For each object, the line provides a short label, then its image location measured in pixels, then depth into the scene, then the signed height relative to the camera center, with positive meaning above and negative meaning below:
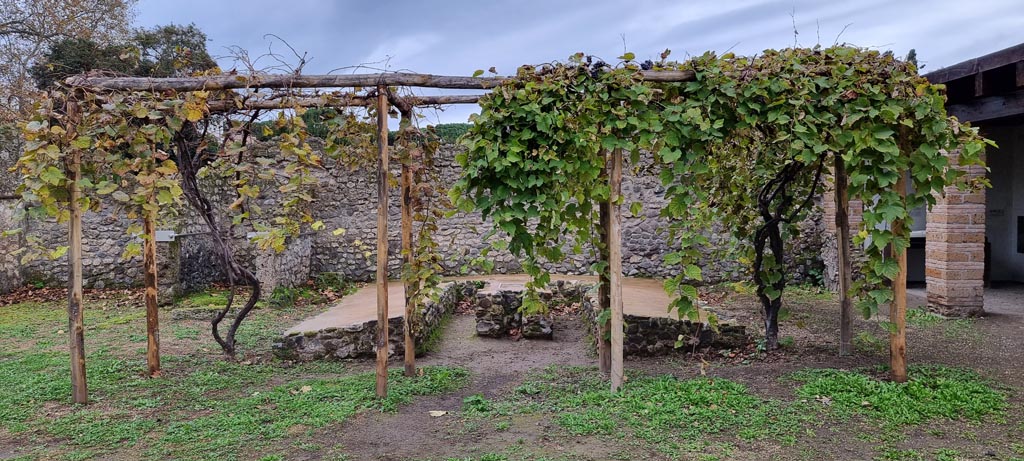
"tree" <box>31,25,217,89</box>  11.55 +3.10
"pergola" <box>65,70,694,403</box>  4.40 +0.55
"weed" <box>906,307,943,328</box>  7.01 -1.40
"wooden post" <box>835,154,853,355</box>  5.18 -0.52
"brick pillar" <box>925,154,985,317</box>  7.27 -0.64
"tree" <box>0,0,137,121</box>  12.28 +3.83
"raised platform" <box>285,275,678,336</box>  6.33 -1.15
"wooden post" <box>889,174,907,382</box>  4.57 -0.95
